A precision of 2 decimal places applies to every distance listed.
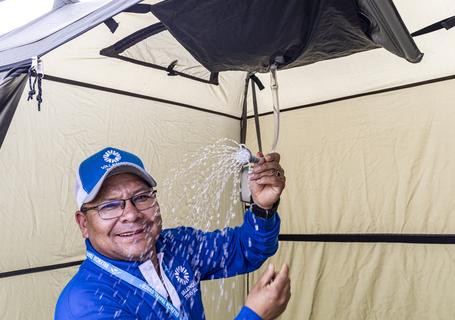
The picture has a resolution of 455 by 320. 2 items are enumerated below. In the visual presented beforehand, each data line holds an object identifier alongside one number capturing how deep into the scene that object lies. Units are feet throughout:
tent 6.30
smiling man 3.85
